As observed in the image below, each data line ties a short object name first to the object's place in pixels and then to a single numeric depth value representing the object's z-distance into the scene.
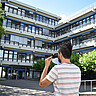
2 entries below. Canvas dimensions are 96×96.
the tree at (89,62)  12.08
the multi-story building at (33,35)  20.68
